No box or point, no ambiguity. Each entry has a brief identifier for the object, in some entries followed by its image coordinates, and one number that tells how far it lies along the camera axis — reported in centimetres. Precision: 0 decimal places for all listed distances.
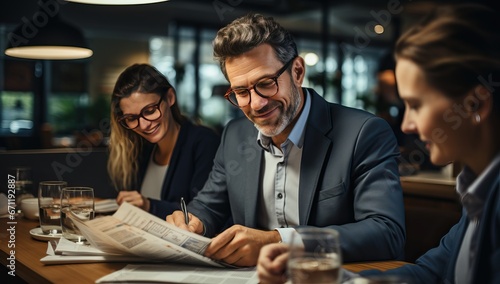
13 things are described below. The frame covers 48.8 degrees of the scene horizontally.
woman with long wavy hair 266
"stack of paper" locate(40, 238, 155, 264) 159
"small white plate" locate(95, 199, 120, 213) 242
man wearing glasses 183
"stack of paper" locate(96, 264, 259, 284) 135
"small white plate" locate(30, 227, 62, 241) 195
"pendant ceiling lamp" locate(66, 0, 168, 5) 217
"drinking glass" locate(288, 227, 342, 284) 98
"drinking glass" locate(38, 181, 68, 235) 203
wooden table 146
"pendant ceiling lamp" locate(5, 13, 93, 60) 358
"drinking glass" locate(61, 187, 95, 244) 188
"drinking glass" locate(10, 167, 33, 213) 258
